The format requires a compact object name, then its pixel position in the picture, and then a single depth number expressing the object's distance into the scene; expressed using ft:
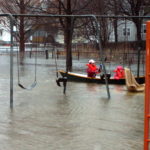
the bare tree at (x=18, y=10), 104.14
